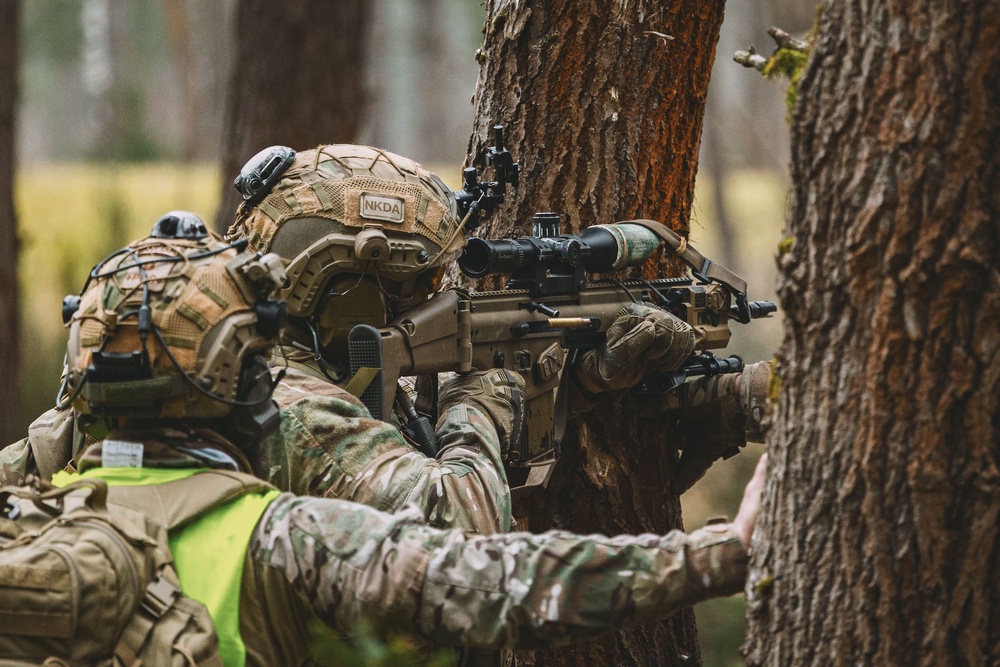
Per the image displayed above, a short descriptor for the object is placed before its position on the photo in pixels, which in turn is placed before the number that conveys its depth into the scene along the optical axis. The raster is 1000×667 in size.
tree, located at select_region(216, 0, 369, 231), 19.75
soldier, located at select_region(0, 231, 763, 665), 5.18
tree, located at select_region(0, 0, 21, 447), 16.20
